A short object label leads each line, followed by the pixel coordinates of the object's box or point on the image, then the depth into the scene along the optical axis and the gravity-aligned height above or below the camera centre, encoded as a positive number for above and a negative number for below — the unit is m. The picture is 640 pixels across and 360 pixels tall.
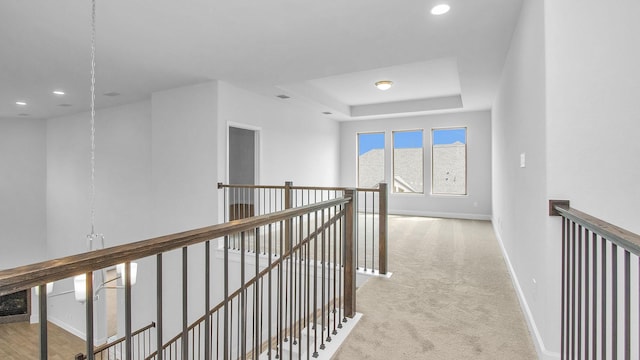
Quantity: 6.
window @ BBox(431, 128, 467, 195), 7.69 +0.46
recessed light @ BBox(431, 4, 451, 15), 2.73 +1.50
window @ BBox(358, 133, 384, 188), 8.59 +0.57
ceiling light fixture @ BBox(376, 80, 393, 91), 5.75 +1.75
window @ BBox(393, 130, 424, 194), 8.12 +0.46
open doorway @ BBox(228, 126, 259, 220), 7.07 +0.54
